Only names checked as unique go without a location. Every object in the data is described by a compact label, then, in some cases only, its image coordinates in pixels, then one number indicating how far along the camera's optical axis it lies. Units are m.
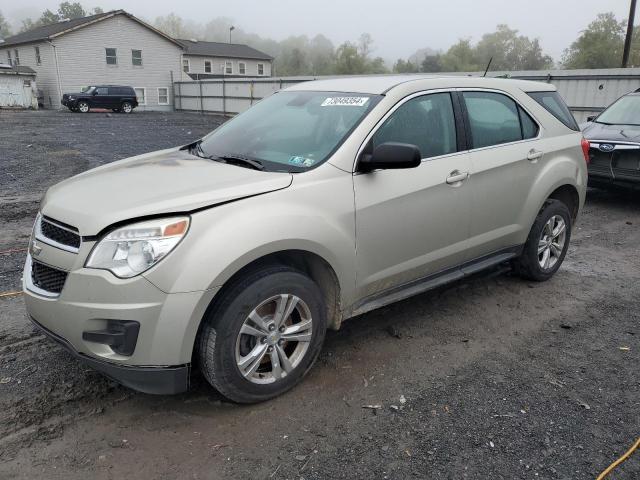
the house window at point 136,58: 39.00
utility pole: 22.12
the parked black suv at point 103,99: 32.53
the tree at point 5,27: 119.59
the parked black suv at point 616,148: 8.05
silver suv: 2.65
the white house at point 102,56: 36.31
